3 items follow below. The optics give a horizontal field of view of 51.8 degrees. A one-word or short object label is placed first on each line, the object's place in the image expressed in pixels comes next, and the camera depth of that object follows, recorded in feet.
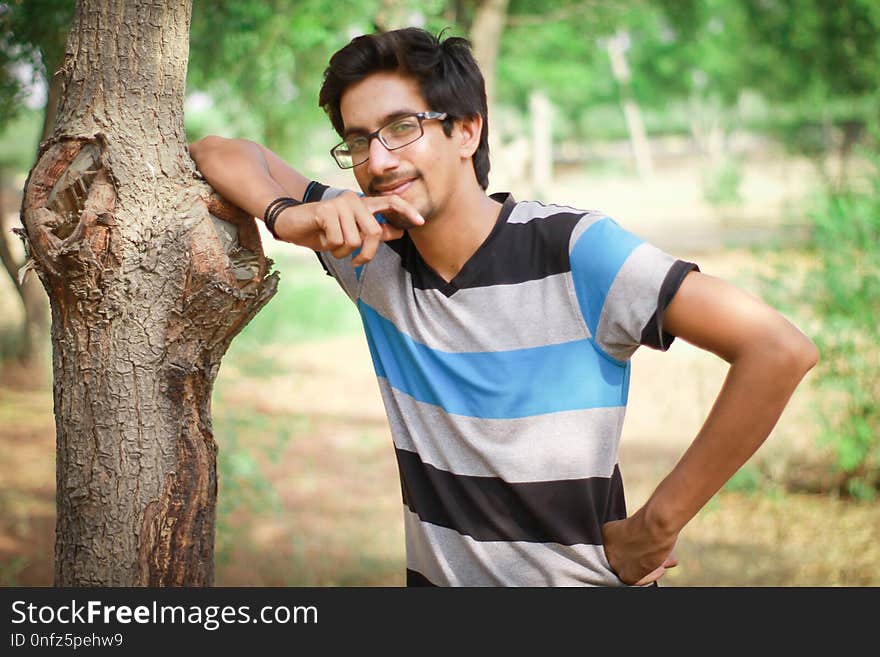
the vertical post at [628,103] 103.09
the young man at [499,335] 6.37
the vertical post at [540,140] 83.66
